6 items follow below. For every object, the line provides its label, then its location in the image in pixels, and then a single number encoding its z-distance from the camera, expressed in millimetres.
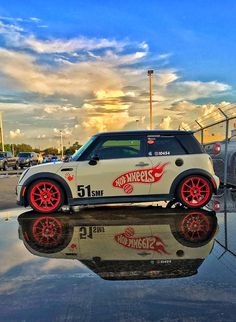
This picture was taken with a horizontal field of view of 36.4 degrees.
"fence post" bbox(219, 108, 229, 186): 10281
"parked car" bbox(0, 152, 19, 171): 32688
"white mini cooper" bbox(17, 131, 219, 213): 6918
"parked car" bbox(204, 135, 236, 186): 10135
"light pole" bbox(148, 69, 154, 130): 29966
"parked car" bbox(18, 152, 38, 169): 34531
